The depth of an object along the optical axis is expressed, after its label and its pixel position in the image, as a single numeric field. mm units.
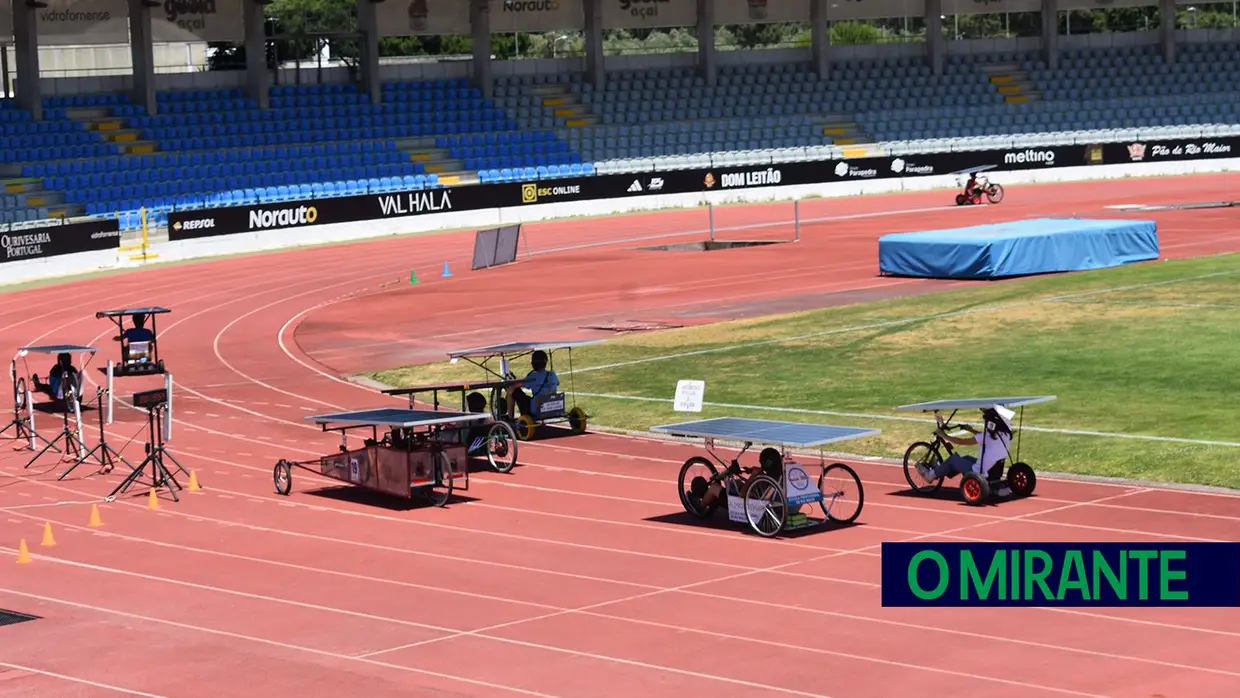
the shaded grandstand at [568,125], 66062
